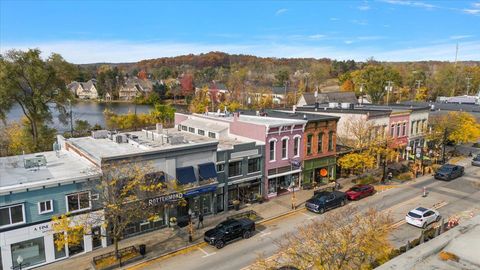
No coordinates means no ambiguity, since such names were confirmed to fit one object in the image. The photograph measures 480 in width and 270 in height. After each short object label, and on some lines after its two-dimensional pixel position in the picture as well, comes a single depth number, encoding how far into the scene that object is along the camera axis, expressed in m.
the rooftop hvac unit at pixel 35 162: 26.80
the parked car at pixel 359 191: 36.44
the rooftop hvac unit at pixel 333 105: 55.53
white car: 29.67
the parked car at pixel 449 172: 43.62
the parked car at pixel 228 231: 26.48
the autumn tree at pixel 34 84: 40.66
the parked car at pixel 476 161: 50.63
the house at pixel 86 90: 158.50
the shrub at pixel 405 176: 44.25
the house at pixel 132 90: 152.35
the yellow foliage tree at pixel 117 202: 22.94
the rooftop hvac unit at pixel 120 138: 32.07
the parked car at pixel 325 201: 32.81
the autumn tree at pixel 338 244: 15.95
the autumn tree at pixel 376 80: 90.56
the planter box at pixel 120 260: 23.55
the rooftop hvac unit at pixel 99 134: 34.12
